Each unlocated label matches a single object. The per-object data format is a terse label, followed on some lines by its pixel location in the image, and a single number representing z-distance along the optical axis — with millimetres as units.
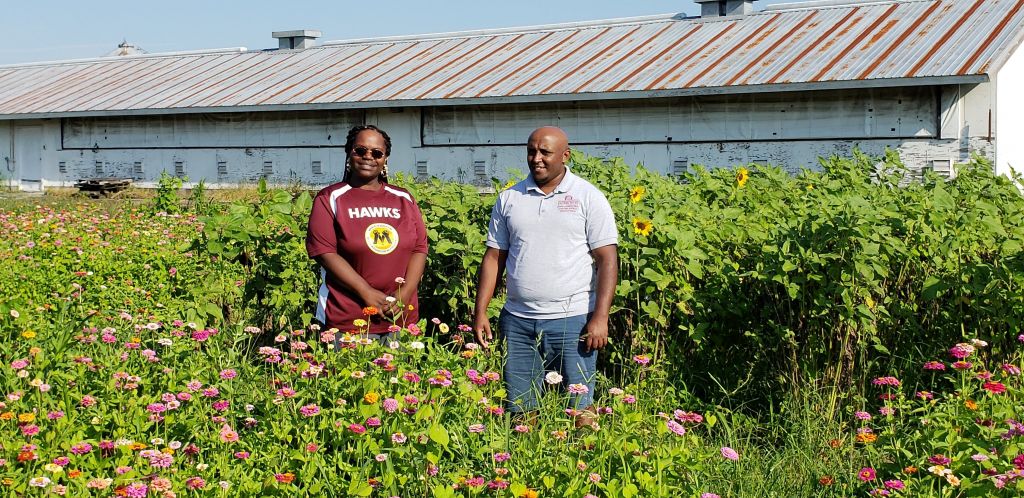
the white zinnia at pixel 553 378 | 3730
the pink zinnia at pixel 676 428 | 3374
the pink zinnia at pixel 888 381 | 4035
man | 4516
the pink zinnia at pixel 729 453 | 3299
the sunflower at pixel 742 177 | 7759
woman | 4742
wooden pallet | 23812
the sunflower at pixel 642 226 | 5375
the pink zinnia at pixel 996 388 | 3594
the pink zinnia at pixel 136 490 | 3082
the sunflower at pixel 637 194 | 6020
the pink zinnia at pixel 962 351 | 3877
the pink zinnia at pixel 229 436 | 3462
